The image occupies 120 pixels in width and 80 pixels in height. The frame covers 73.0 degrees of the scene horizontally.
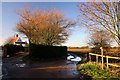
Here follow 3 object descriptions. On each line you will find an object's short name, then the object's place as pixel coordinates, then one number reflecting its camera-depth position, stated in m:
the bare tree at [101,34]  5.52
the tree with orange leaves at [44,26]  10.55
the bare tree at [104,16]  5.38
